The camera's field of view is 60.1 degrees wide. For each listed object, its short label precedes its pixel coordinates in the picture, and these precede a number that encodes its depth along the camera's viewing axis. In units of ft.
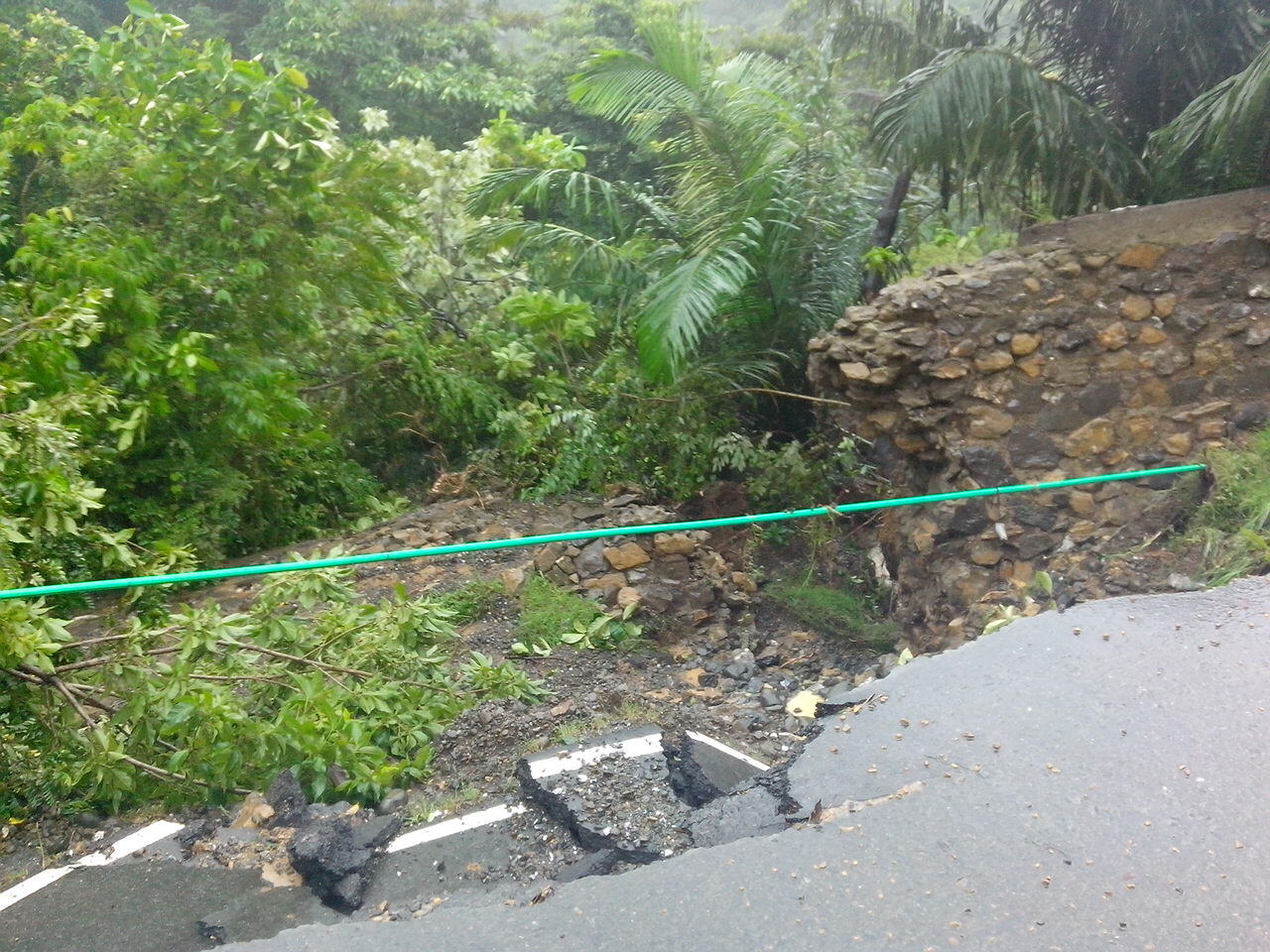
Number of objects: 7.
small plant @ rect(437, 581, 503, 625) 21.29
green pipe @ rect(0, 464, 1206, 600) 10.48
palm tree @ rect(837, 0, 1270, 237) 22.31
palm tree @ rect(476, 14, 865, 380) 25.40
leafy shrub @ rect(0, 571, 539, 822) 12.83
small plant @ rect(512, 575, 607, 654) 19.88
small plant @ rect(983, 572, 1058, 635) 14.87
